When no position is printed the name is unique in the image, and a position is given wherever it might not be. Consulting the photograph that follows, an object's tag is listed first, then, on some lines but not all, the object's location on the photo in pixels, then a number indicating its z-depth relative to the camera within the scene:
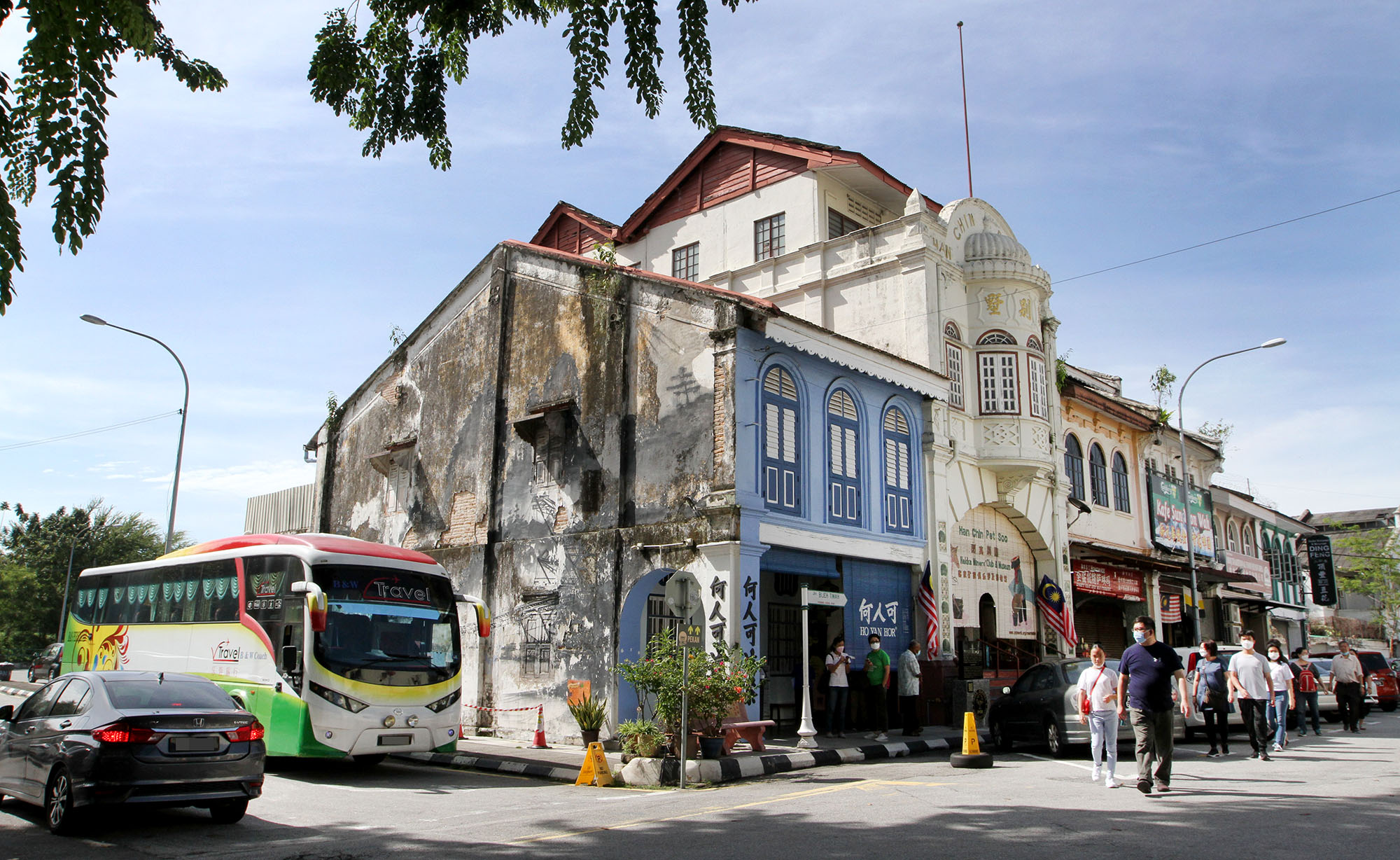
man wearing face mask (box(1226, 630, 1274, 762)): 13.07
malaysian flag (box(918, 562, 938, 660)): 19.25
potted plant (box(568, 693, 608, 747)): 13.85
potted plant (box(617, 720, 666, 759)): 12.66
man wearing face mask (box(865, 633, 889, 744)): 16.89
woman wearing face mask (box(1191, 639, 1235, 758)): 14.05
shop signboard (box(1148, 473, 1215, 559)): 29.94
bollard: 12.80
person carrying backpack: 16.95
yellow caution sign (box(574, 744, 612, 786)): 12.47
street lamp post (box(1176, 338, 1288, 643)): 24.99
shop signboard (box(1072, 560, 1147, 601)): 24.95
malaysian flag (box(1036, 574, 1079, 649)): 23.22
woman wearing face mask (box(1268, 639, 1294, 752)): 14.16
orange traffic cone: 16.52
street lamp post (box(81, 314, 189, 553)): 22.39
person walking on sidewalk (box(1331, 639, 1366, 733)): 18.20
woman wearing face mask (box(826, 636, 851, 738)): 16.83
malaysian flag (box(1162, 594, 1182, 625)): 29.27
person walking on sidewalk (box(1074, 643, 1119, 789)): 11.16
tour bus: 12.46
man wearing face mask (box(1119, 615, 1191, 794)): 9.95
